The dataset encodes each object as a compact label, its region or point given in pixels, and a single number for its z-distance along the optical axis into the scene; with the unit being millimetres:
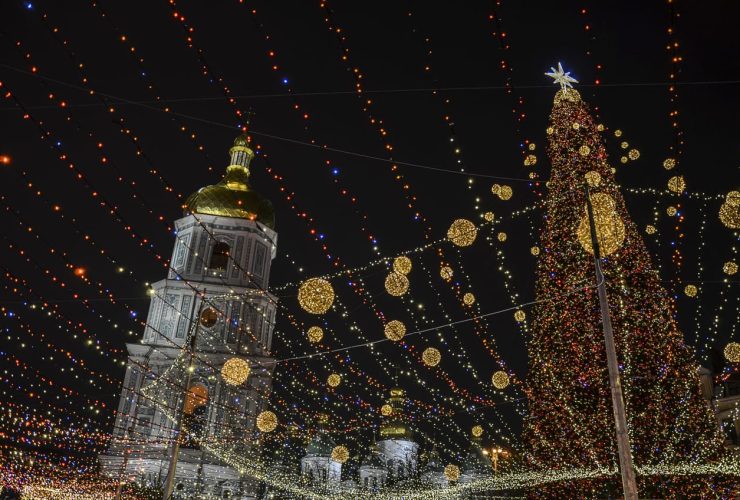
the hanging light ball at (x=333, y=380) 19266
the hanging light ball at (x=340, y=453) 39406
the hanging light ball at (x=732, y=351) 13398
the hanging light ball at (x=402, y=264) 11930
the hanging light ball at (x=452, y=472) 37250
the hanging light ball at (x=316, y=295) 11383
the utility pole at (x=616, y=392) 7352
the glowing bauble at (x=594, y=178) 13312
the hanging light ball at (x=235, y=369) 25581
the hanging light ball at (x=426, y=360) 14981
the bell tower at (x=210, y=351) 28406
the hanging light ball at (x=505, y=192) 12312
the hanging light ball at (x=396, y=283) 11703
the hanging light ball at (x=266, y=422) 25178
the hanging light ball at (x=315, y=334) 16016
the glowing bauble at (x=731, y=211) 9219
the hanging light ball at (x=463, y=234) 10768
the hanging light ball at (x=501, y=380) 15323
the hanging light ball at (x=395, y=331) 13289
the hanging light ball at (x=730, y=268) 11477
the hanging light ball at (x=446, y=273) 12400
